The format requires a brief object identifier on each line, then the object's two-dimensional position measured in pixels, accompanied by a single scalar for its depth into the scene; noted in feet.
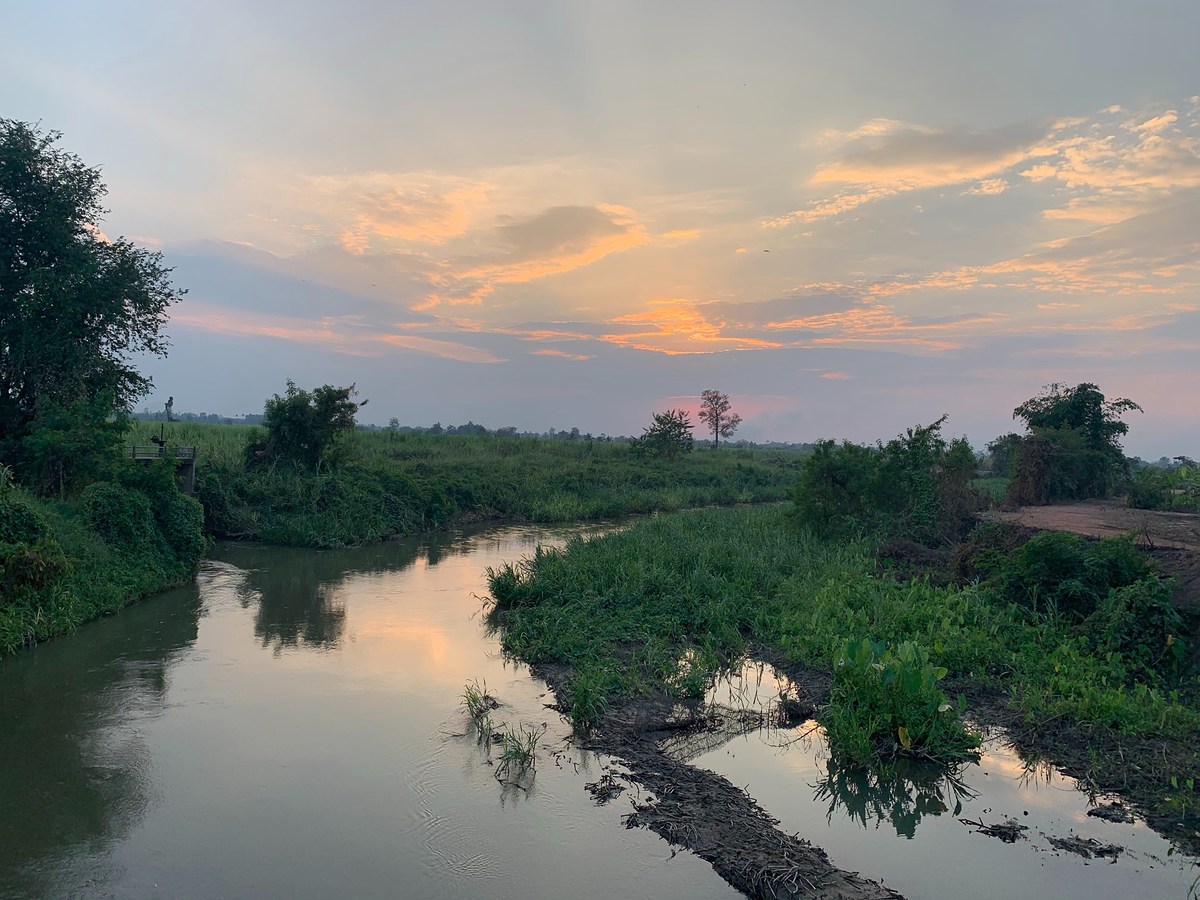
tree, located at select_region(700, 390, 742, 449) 195.11
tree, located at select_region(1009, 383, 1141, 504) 59.82
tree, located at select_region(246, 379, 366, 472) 67.46
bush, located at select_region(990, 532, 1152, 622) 29.40
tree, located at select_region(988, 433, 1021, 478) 108.47
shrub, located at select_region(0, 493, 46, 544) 30.27
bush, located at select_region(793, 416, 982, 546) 47.96
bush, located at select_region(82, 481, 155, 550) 38.58
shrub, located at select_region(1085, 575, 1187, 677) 25.27
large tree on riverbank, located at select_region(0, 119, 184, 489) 46.52
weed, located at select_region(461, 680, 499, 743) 22.91
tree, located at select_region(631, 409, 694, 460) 125.29
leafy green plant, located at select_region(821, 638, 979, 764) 20.72
